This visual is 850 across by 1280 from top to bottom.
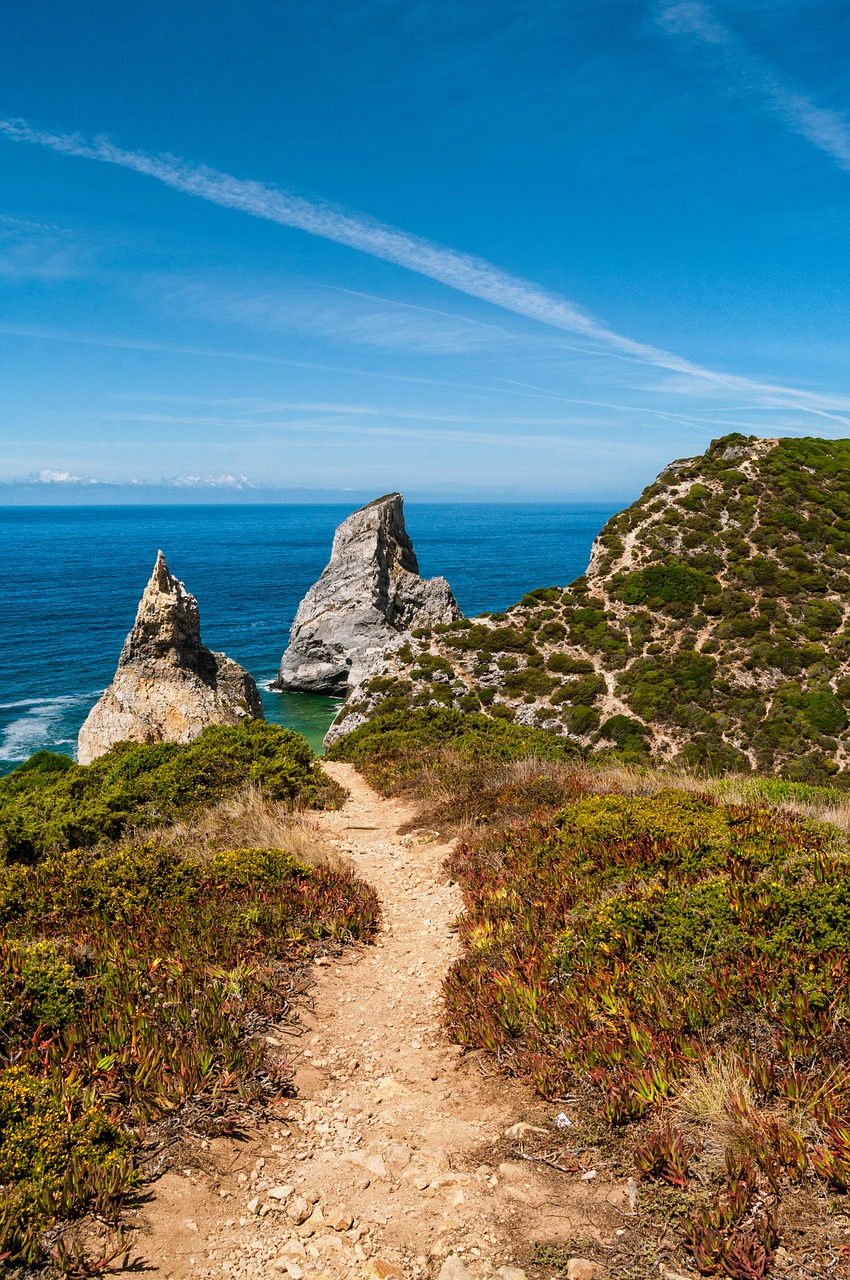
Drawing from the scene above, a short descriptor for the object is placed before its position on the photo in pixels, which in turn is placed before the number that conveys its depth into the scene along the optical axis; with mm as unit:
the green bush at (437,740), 17406
